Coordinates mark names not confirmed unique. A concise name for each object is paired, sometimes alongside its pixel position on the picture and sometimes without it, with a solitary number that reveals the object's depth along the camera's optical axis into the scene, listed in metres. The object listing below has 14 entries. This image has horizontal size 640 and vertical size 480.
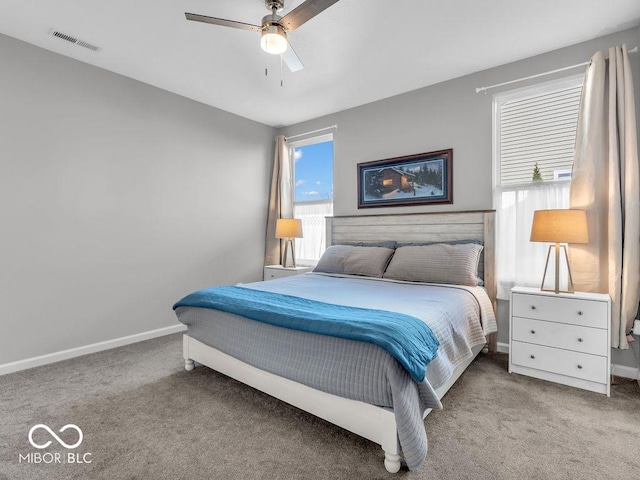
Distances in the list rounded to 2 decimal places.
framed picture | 3.34
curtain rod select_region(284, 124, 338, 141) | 4.16
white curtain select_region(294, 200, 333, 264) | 4.40
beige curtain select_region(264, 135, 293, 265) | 4.59
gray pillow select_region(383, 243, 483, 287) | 2.72
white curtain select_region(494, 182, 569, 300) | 2.79
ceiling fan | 1.82
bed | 1.48
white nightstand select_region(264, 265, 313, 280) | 4.05
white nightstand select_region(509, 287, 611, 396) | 2.20
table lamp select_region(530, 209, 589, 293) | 2.31
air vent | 2.52
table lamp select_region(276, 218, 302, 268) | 4.13
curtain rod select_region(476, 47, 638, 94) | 2.59
